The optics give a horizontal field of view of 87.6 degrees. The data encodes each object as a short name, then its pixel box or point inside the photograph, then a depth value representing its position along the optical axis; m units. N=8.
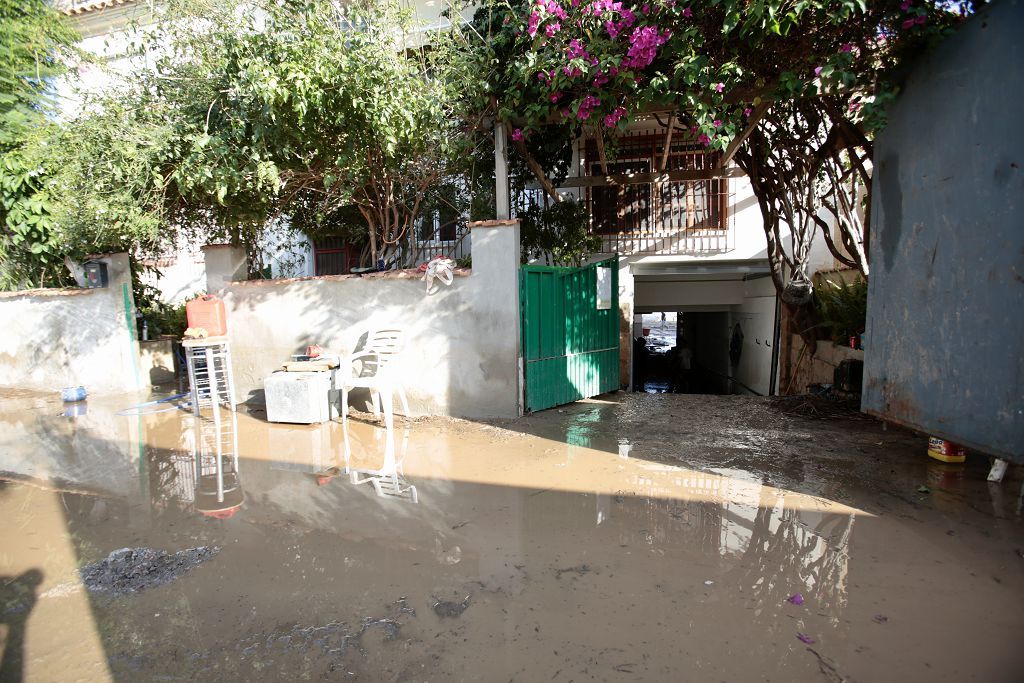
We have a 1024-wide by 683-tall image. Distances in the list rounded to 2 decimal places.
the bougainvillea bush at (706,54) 4.20
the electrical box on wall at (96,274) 8.21
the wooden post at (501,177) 6.27
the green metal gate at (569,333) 6.59
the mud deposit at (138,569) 2.91
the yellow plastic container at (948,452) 4.41
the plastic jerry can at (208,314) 6.63
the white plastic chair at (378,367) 5.98
